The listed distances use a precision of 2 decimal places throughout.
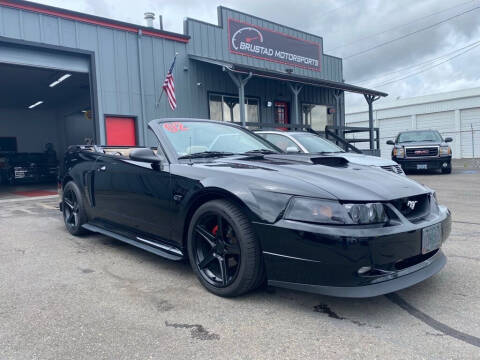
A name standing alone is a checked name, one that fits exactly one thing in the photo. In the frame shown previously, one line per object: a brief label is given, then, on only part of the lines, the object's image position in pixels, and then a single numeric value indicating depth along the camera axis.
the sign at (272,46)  15.07
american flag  11.66
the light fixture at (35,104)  20.71
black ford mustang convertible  2.40
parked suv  13.55
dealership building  10.34
